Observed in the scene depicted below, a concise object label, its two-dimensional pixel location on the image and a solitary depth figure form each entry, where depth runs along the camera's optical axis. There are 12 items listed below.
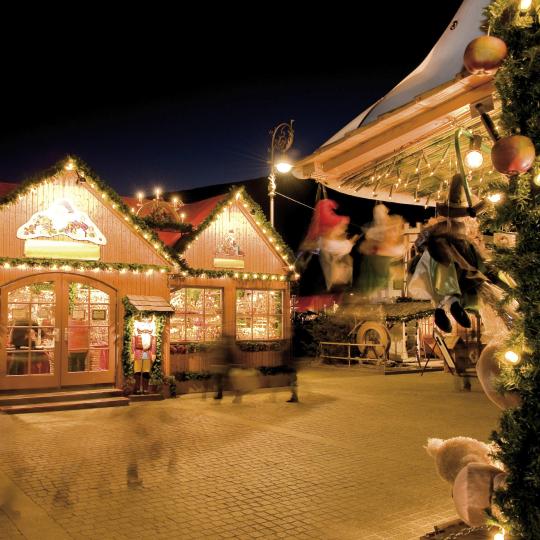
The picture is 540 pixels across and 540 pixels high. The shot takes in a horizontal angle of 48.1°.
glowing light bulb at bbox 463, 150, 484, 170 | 3.44
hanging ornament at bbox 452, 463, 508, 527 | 3.14
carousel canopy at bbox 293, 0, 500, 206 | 3.36
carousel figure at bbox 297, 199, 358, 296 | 4.25
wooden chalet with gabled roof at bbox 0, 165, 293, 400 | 13.21
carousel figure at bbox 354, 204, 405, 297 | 4.20
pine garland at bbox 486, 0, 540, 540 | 2.76
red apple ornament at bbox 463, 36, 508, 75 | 2.90
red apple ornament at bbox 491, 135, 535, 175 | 2.77
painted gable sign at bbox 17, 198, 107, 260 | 13.27
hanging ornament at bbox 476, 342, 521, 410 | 3.38
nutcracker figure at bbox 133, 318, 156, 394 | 13.89
